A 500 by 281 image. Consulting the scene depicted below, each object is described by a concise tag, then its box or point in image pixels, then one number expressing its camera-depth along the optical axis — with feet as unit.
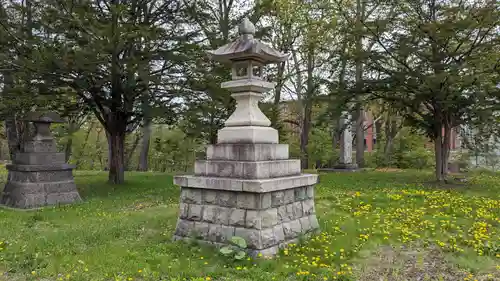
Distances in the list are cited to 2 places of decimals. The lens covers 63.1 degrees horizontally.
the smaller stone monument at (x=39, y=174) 34.78
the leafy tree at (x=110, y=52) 33.76
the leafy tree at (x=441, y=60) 38.93
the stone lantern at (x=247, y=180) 19.74
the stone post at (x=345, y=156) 63.97
